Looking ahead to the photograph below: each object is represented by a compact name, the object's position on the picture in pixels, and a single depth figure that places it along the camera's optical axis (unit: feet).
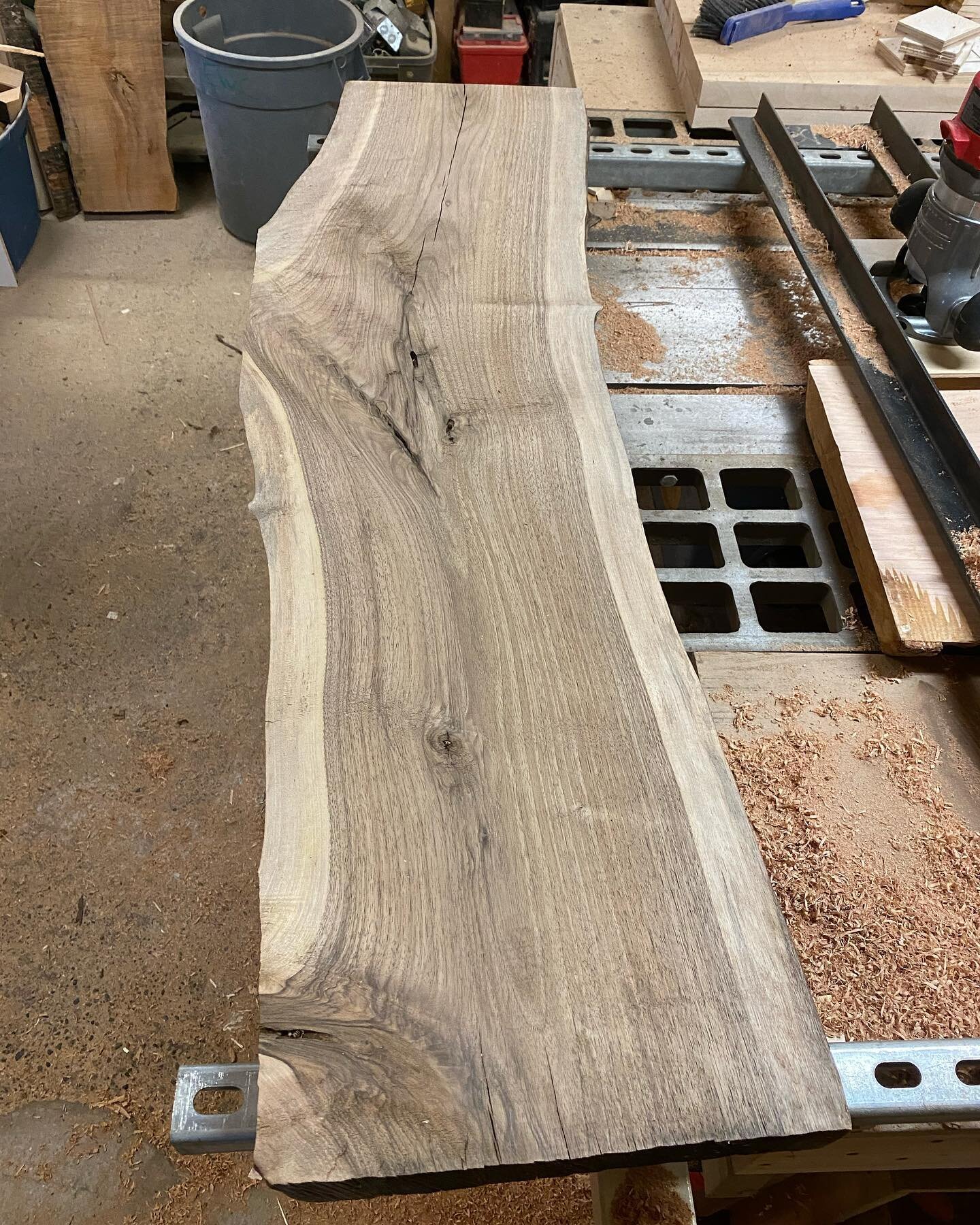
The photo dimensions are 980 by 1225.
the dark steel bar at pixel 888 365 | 3.34
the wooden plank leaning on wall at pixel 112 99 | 9.22
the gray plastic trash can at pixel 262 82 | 8.65
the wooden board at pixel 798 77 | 5.55
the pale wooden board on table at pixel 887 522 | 3.10
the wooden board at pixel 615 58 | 5.94
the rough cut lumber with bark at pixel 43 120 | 9.16
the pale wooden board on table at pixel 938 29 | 5.45
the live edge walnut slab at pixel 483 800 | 1.98
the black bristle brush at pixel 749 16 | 5.74
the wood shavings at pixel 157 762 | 6.35
